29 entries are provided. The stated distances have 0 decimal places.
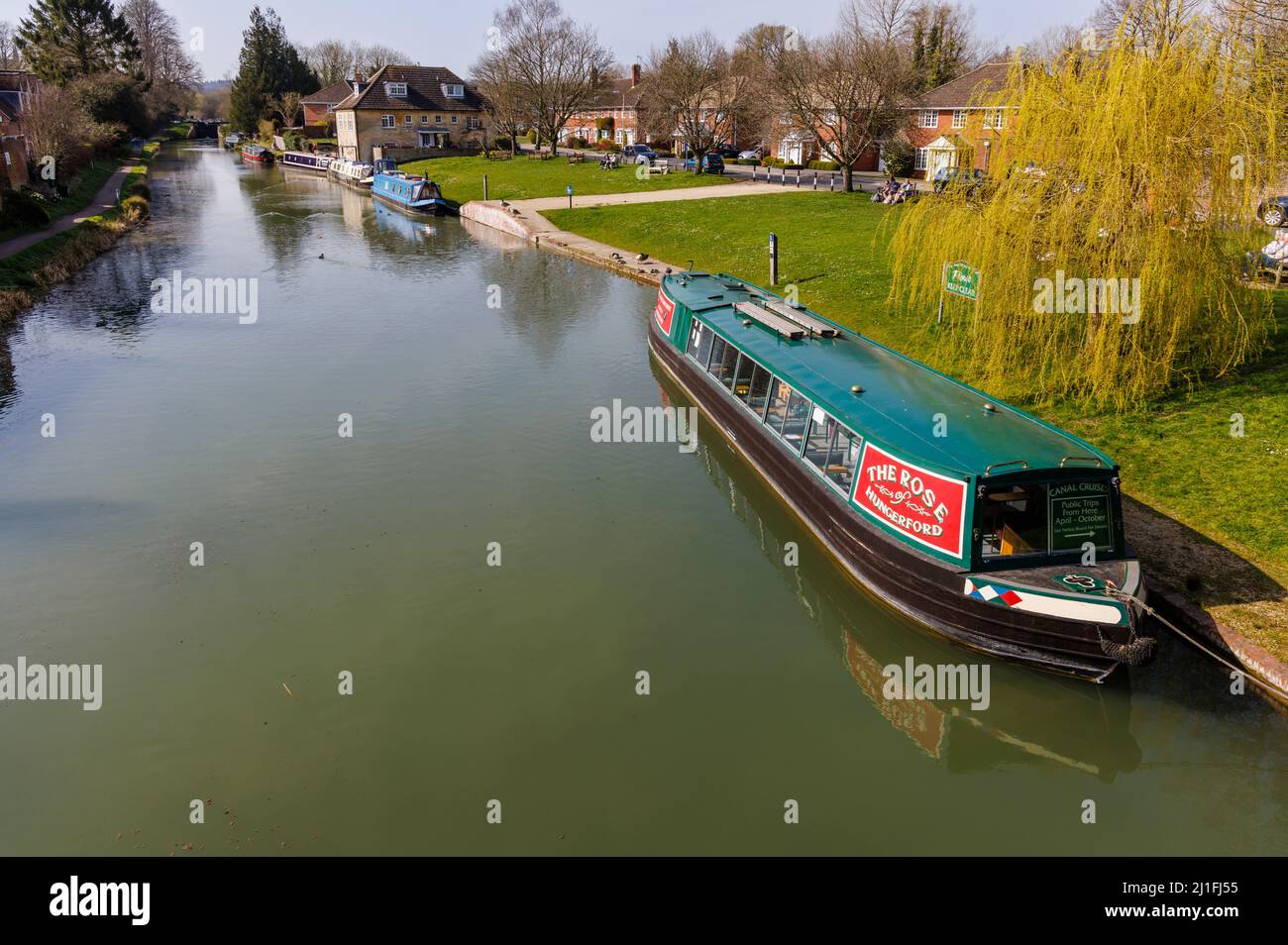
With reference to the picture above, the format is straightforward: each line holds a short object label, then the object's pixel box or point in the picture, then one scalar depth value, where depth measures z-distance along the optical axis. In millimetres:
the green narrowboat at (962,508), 9500
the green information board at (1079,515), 9836
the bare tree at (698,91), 50375
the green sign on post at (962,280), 15648
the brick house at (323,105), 90438
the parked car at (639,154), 59206
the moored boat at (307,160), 71562
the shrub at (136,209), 43191
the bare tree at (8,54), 105456
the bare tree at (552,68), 65875
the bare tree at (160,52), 108062
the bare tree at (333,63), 116000
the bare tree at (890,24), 46616
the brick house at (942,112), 46769
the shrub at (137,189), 50712
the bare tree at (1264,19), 17766
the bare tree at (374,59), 119000
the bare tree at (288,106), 95438
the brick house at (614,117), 74931
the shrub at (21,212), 33875
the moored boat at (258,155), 78938
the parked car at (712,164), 51844
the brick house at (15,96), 43281
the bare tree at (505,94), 65625
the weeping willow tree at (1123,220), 13742
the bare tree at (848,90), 40406
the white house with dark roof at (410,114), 71062
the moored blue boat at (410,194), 47031
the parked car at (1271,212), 14643
